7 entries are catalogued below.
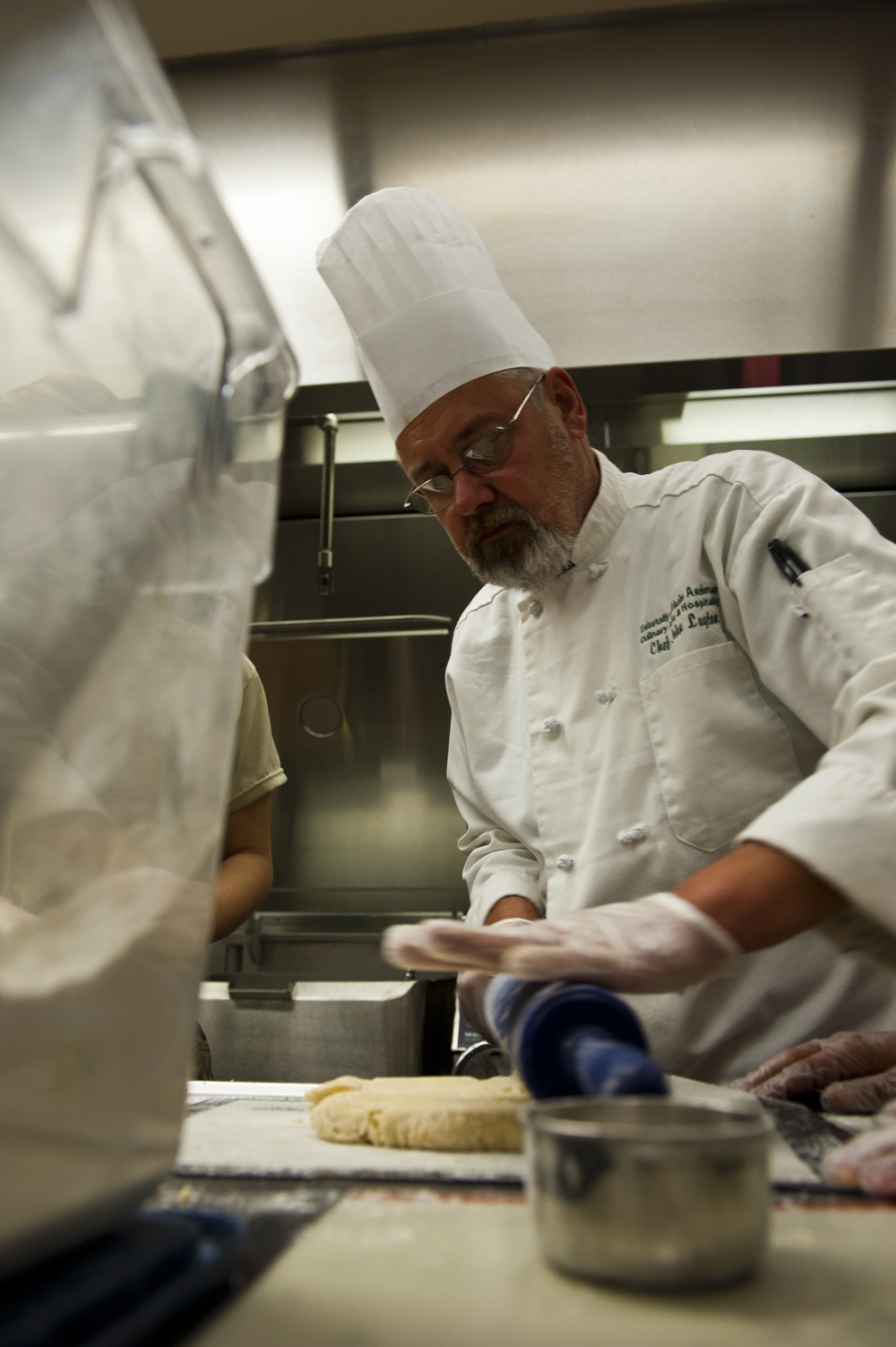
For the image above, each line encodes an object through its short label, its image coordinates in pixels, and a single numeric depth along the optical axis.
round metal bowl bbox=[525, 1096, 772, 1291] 0.44
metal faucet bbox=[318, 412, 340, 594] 2.26
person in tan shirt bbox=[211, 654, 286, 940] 1.61
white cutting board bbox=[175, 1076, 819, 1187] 0.68
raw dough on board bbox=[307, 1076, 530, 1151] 0.77
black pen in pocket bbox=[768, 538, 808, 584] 1.14
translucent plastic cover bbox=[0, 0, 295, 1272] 0.45
